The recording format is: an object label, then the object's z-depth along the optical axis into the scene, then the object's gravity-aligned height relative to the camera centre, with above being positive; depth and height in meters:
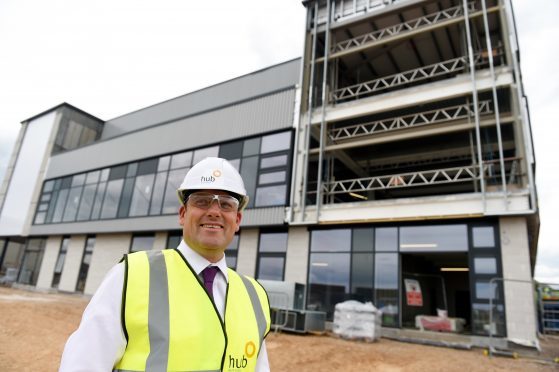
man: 1.47 -0.12
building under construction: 13.10 +5.83
